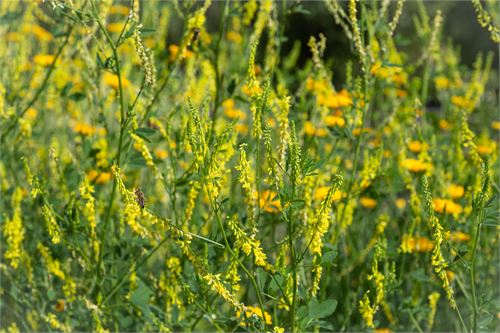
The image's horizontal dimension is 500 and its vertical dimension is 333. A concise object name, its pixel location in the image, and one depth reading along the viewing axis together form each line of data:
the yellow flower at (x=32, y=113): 3.80
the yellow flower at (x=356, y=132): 2.92
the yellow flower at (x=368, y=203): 2.93
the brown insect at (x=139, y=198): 1.47
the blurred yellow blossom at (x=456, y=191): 2.47
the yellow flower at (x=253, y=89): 1.64
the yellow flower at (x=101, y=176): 2.57
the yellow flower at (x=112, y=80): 3.20
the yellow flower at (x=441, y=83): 3.97
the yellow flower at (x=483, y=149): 3.10
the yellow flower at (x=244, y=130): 3.27
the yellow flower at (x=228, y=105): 3.65
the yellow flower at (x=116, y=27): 4.32
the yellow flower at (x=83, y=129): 2.83
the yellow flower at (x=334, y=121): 2.44
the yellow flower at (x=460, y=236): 2.54
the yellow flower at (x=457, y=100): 3.52
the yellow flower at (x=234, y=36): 3.93
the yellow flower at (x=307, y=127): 2.75
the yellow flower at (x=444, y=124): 3.30
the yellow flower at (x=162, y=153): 3.20
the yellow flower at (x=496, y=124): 3.78
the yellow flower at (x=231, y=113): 3.56
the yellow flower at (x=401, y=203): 3.16
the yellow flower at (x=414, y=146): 2.88
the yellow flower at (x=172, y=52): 2.54
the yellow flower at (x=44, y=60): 3.34
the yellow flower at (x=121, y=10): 4.16
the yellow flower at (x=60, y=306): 2.25
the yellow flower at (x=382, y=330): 2.47
